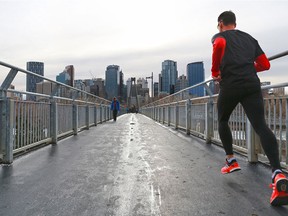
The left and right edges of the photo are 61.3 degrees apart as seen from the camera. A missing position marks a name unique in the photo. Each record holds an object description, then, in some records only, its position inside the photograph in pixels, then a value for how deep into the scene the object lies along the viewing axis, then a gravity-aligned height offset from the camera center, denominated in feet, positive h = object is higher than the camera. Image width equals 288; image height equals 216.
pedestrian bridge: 7.07 -2.71
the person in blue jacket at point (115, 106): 62.03 +1.03
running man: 7.93 +1.27
